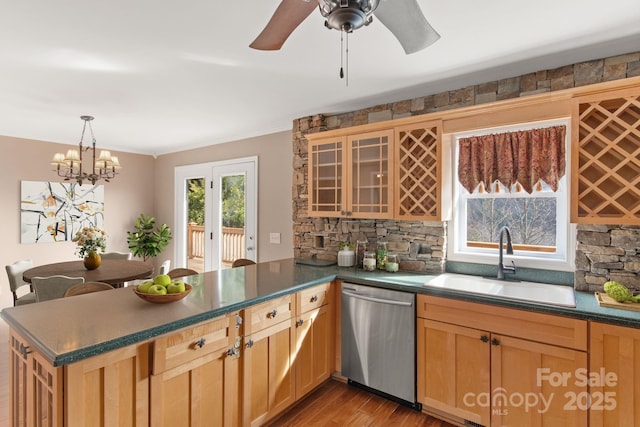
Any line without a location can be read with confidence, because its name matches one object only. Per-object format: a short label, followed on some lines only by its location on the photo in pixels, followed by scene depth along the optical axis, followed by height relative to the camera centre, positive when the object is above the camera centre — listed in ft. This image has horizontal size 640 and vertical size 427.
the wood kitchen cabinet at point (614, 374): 5.64 -2.80
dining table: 9.91 -1.93
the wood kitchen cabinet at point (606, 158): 6.43 +1.07
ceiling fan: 3.55 +2.59
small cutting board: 6.03 -1.71
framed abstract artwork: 14.66 +0.08
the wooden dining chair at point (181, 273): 8.85 -1.63
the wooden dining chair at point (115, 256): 14.39 -1.91
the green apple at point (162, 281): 6.12 -1.27
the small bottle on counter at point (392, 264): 9.48 -1.49
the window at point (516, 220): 8.09 -0.23
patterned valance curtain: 7.72 +1.31
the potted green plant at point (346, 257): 10.28 -1.39
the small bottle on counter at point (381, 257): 9.79 -1.34
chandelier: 11.28 +1.75
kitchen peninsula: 4.42 -2.17
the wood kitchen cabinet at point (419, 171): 8.66 +1.09
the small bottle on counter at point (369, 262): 9.70 -1.46
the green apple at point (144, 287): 5.93 -1.36
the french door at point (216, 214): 14.49 -0.10
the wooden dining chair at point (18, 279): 10.70 -2.29
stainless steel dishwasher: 7.81 -3.15
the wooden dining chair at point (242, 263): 11.05 -1.70
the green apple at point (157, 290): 5.87 -1.39
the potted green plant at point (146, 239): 17.34 -1.43
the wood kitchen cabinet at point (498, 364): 6.13 -3.07
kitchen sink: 6.75 -1.76
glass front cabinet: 9.58 +1.13
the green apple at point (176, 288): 6.08 -1.40
